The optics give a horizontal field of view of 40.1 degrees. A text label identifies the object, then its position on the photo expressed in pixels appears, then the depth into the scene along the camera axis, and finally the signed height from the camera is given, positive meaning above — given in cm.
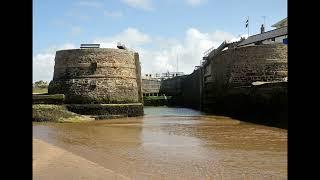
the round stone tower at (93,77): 2703 +120
